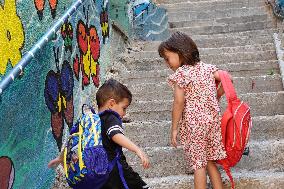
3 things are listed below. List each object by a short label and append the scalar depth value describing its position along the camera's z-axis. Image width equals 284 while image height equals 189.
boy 2.62
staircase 3.54
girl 3.20
